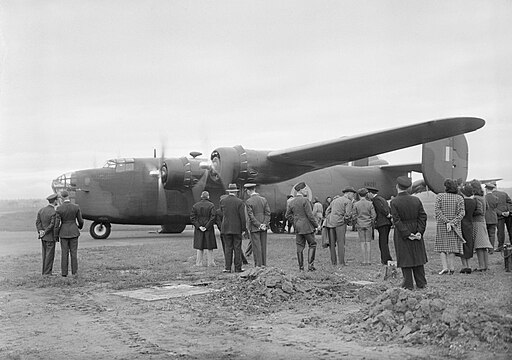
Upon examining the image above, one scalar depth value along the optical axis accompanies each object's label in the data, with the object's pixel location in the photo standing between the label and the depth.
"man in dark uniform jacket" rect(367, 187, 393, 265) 10.81
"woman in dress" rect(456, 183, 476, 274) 9.74
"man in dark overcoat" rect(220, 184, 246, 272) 10.48
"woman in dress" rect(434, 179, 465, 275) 9.41
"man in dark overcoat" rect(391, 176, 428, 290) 7.64
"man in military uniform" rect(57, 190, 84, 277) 9.92
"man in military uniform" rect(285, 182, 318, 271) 10.36
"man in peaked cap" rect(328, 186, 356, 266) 11.35
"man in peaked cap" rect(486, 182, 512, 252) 12.95
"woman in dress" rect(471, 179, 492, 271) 9.91
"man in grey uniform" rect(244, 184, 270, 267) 10.68
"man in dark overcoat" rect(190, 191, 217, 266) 11.32
